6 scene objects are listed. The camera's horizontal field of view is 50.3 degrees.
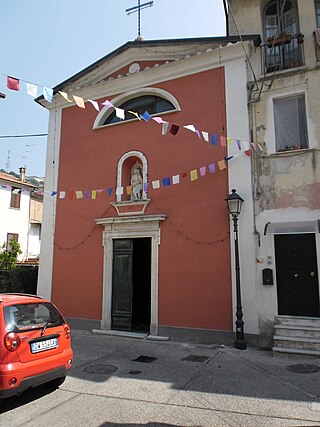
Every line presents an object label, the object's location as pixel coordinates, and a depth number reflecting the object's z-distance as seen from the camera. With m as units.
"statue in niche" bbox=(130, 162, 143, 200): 10.19
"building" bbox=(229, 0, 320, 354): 7.80
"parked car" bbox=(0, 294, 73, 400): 4.33
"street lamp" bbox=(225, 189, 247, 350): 7.75
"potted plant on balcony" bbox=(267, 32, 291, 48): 9.06
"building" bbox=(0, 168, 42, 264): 24.02
